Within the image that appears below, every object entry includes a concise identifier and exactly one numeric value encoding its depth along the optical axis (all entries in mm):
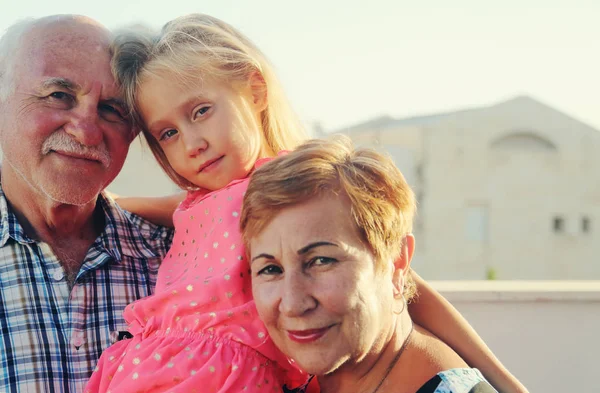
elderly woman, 1666
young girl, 1869
